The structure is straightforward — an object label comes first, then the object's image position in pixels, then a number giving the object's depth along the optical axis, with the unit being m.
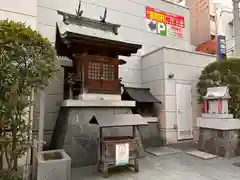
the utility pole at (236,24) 7.50
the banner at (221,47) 8.85
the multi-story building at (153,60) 6.45
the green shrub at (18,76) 2.78
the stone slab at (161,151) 5.61
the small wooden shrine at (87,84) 4.60
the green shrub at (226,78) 6.02
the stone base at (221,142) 5.29
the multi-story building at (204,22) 13.26
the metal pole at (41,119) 3.61
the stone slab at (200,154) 5.22
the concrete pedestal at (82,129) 4.53
